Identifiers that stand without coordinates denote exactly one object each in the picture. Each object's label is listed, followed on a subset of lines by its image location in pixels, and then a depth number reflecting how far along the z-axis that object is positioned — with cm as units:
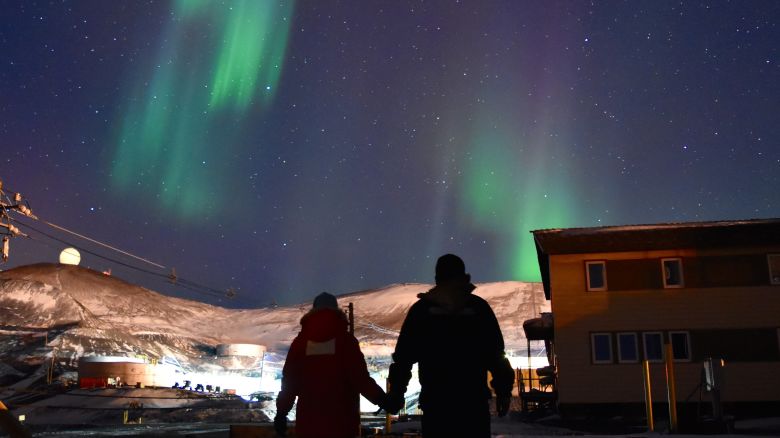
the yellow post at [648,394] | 1495
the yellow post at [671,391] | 1324
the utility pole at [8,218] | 3525
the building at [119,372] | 8500
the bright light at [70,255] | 16792
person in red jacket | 484
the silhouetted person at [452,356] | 437
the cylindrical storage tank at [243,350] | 13075
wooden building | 2677
